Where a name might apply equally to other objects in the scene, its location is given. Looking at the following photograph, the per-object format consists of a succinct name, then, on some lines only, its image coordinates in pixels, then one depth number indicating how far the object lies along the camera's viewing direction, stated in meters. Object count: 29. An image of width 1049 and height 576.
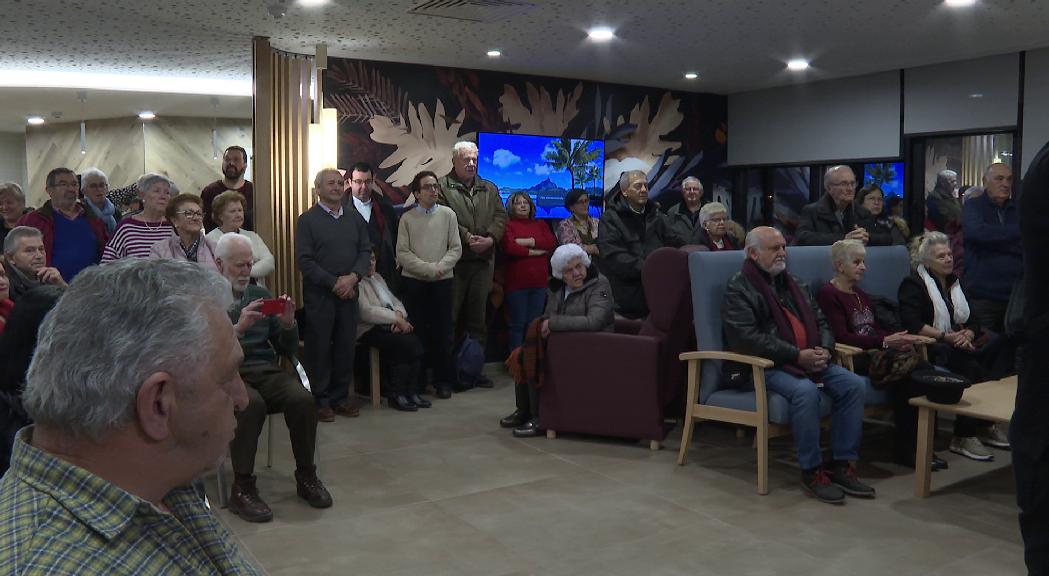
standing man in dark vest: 6.43
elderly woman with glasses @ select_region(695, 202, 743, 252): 6.02
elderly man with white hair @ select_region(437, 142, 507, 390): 6.69
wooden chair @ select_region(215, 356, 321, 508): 4.01
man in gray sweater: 5.61
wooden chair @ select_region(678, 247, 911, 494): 4.18
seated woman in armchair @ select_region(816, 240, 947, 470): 4.53
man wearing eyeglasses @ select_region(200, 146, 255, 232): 6.29
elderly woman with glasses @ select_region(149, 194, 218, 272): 4.37
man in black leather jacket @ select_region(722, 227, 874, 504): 4.12
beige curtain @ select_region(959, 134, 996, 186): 7.89
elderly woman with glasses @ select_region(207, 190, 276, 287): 4.84
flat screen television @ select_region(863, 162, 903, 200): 8.45
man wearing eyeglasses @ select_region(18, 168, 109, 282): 4.88
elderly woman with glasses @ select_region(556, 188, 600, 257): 7.16
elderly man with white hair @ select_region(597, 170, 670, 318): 6.23
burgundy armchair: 4.85
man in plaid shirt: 0.93
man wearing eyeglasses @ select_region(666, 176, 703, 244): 6.37
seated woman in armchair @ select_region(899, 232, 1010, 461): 4.86
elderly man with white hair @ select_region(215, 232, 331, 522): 3.87
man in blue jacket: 5.20
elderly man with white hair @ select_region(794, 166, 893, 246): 5.77
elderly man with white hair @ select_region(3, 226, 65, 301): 3.83
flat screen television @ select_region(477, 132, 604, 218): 8.19
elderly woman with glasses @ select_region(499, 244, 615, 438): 5.02
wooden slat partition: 6.63
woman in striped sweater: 4.53
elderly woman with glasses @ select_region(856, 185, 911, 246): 6.41
